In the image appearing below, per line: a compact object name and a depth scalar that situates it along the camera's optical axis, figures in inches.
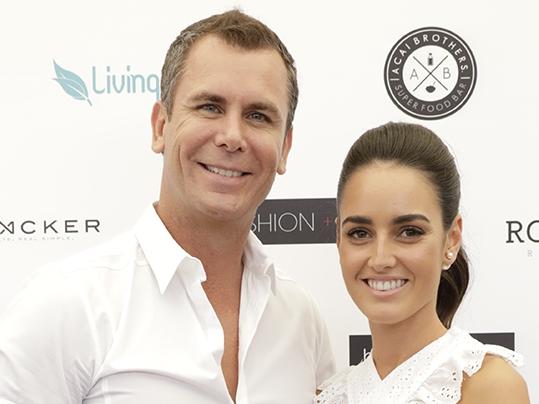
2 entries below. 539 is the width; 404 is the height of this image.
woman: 56.9
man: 54.3
